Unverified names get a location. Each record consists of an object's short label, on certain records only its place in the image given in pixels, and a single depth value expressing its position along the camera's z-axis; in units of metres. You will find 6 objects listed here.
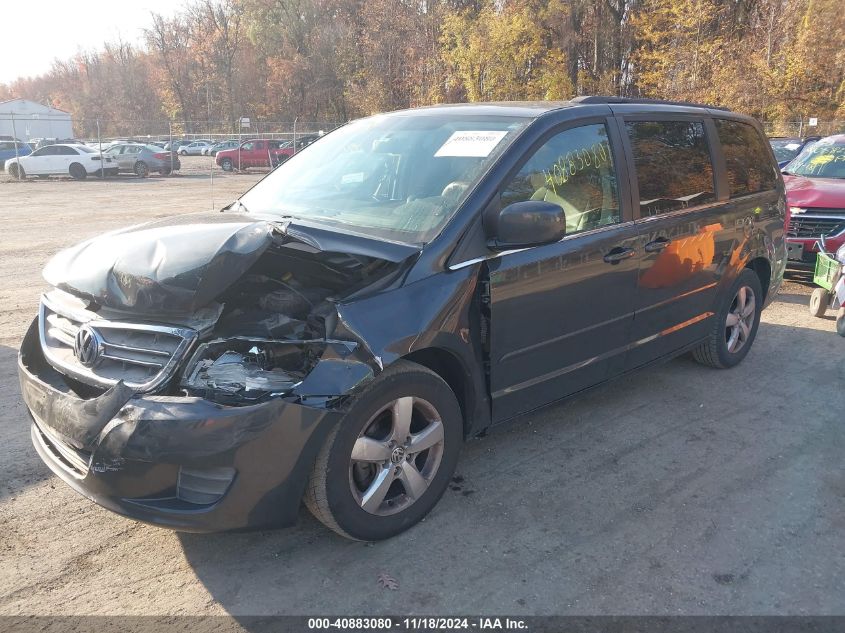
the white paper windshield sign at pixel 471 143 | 3.52
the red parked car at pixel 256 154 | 34.44
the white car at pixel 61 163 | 27.20
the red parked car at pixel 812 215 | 7.90
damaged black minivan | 2.58
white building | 58.01
